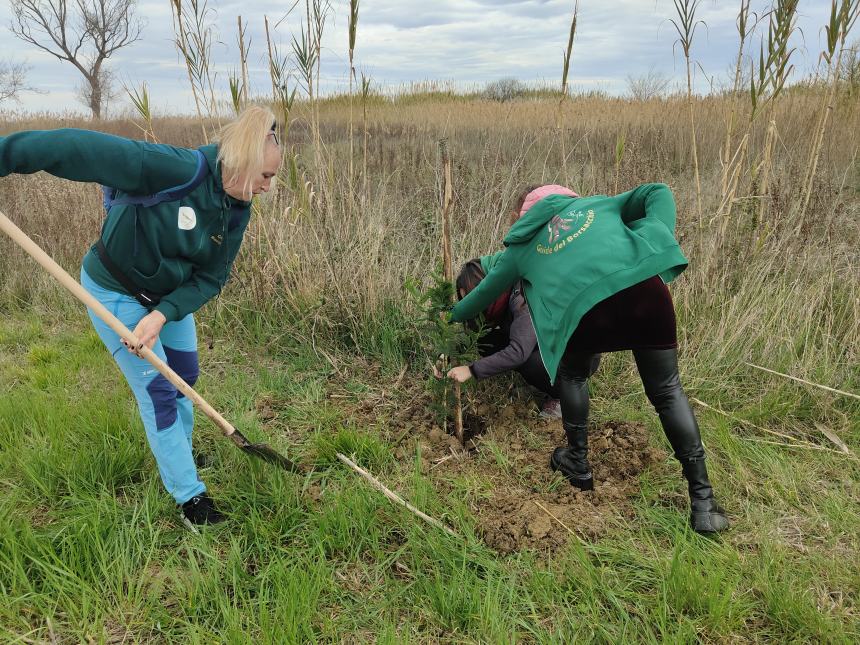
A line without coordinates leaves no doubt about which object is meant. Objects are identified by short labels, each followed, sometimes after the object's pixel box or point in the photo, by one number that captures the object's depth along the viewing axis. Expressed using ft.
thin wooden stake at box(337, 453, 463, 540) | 6.91
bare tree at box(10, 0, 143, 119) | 84.69
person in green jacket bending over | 6.14
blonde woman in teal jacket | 5.68
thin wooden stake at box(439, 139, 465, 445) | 7.14
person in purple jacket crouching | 8.30
